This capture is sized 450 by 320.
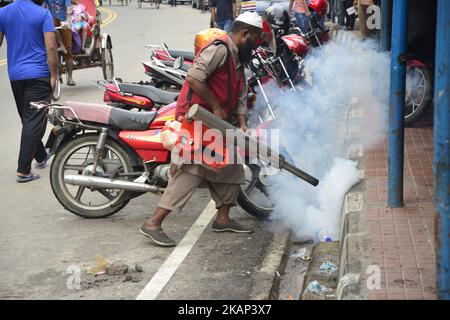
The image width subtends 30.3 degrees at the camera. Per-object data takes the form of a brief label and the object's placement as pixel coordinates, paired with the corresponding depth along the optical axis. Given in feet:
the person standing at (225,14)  51.13
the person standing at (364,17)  40.74
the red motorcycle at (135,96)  28.12
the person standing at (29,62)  28.27
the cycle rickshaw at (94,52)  46.02
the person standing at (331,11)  77.08
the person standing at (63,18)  44.50
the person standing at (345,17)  65.98
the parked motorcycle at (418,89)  30.58
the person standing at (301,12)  53.78
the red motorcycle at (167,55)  34.81
